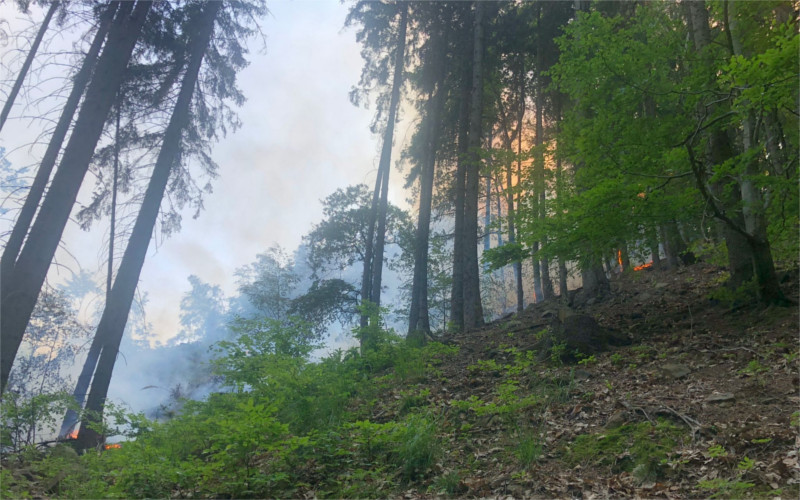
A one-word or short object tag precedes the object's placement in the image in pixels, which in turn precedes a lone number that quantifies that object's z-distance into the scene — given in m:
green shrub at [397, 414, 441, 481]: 4.07
